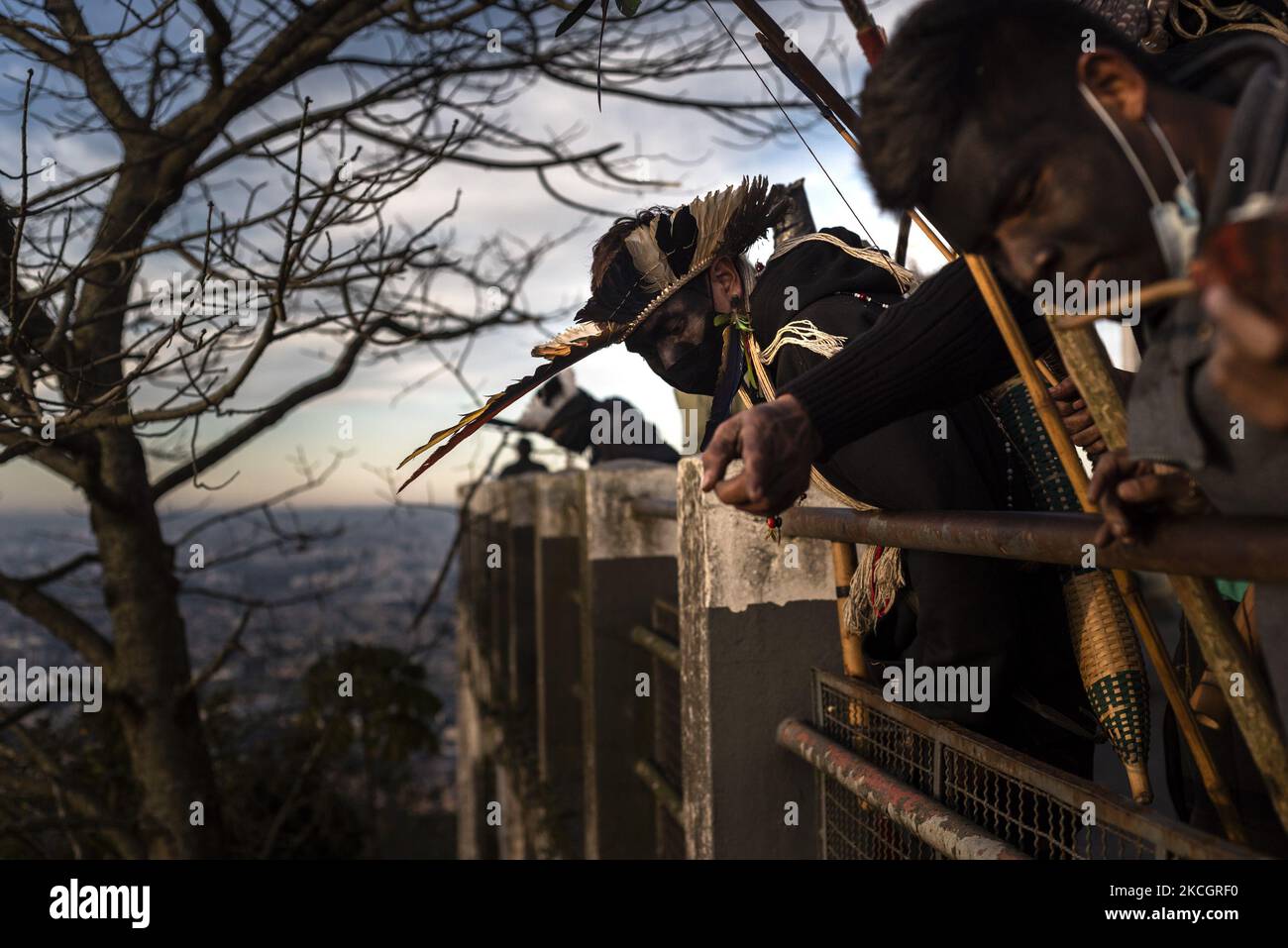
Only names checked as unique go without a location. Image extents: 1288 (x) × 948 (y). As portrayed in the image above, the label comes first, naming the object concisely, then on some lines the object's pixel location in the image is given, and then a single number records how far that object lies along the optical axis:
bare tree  3.91
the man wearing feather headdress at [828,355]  1.90
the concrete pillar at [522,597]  8.83
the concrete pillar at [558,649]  7.29
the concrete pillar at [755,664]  2.96
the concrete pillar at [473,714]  11.26
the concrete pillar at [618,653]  5.57
